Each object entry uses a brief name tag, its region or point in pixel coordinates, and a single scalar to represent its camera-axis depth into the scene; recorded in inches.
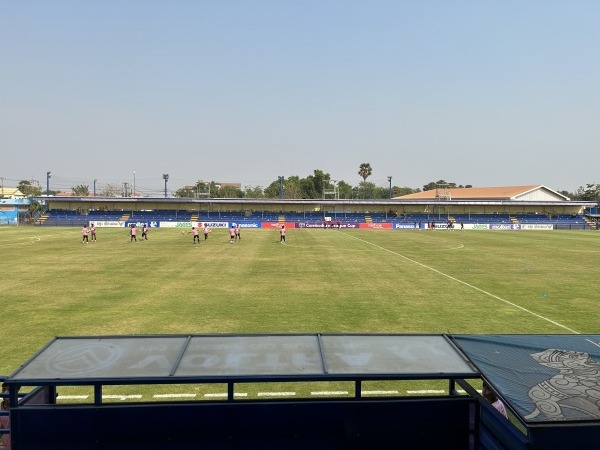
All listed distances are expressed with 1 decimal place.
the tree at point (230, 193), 6246.6
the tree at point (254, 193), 6485.7
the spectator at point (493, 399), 242.1
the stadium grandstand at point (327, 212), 3186.5
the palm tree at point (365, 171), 6638.8
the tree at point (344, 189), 6732.3
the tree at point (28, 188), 5679.1
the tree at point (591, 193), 4875.7
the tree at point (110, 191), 6605.3
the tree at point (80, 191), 6786.4
